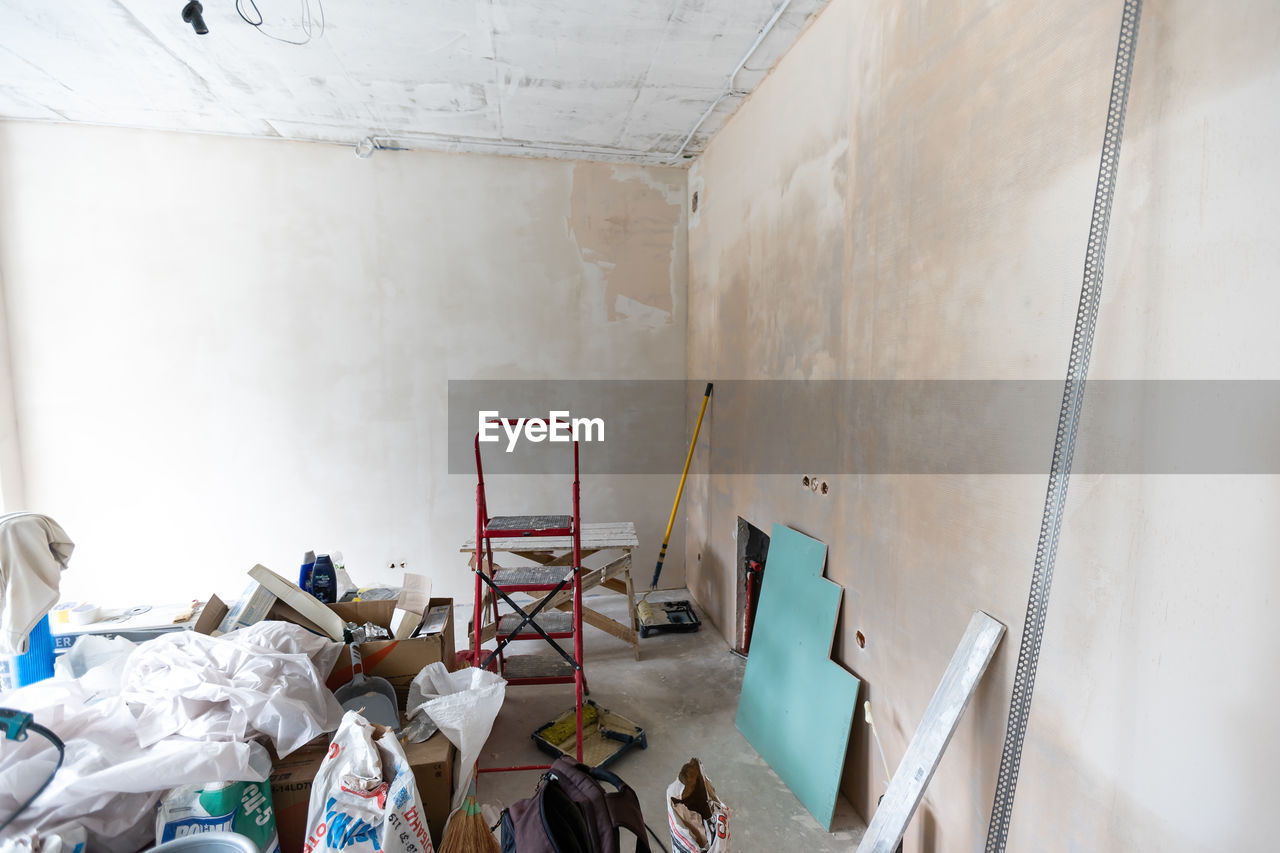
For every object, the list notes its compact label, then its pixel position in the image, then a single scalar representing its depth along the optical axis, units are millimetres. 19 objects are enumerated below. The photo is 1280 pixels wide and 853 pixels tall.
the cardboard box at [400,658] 2242
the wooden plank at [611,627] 3230
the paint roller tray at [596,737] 2412
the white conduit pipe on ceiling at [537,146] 3625
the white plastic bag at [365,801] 1449
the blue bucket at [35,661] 1990
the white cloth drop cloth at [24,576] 1775
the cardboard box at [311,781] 1756
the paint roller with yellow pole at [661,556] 3735
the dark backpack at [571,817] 1222
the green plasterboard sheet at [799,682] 2062
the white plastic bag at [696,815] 1447
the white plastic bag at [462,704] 1926
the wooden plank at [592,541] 2918
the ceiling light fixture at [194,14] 2023
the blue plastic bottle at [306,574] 2578
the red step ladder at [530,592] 2463
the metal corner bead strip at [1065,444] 1071
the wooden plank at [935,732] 1427
